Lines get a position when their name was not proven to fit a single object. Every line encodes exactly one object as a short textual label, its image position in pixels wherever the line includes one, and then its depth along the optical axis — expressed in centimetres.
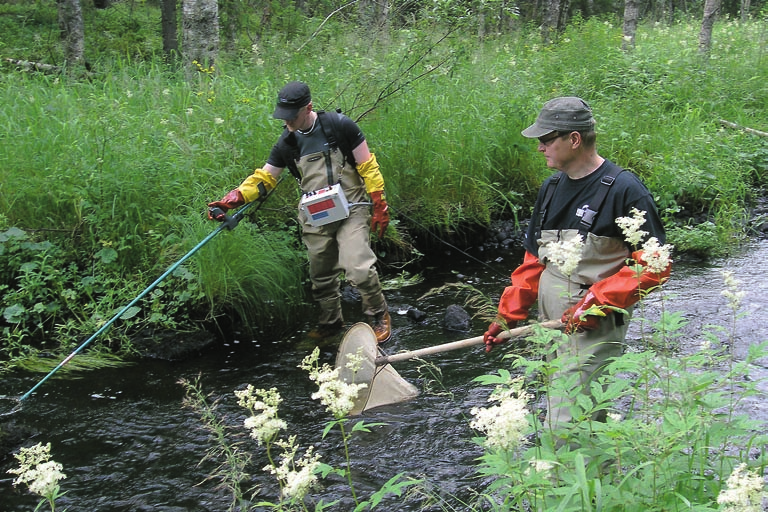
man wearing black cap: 588
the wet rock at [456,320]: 646
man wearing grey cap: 313
